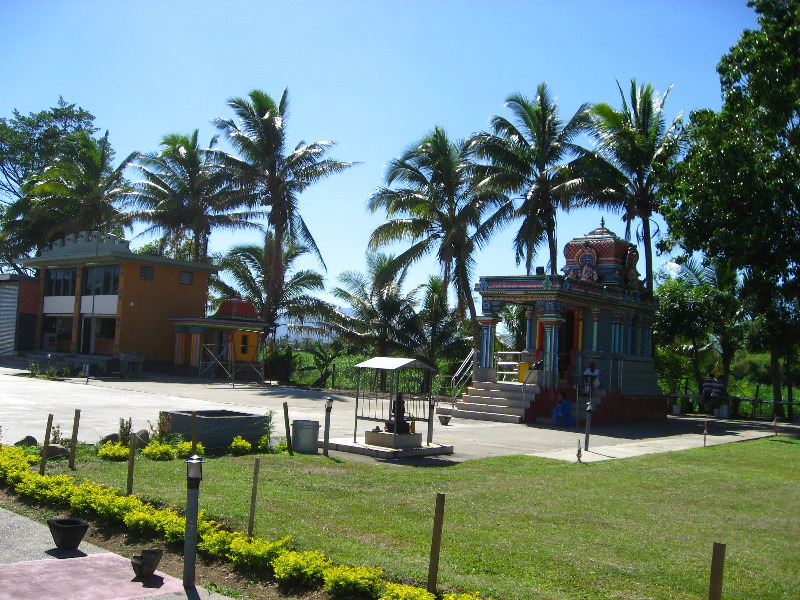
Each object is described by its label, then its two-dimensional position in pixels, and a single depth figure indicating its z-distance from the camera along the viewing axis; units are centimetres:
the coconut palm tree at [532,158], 3066
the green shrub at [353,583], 631
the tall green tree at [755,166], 1530
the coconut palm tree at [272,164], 3775
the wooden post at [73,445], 1105
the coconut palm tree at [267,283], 3956
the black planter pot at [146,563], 671
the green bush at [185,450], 1261
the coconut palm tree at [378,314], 3484
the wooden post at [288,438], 1352
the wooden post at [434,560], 622
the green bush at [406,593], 598
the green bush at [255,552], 707
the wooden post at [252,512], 774
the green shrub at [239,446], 1321
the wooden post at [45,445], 1042
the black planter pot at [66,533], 756
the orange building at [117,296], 3769
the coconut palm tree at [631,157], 2856
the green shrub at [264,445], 1365
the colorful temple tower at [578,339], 2322
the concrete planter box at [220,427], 1336
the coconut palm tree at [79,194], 4334
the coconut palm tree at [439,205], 3195
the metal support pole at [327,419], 1397
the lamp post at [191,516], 682
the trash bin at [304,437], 1368
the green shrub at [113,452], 1212
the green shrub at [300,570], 667
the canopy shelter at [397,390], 1458
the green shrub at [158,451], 1236
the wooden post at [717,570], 509
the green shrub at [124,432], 1289
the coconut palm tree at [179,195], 4225
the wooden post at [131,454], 927
